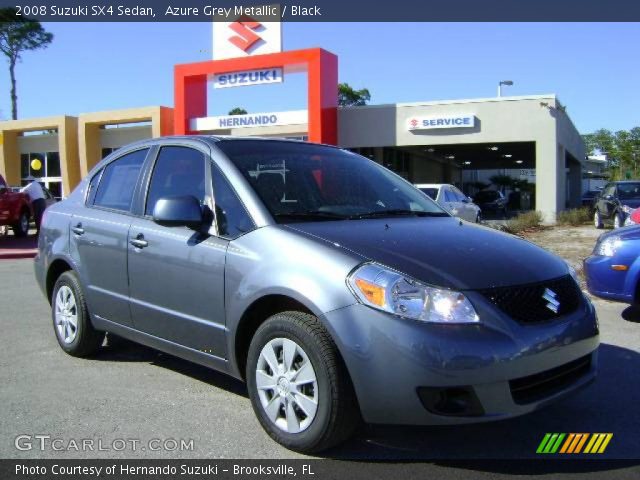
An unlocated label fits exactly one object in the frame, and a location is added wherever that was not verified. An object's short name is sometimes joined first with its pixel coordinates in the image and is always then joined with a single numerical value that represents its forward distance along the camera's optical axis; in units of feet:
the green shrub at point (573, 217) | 72.95
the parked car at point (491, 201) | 102.12
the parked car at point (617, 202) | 57.21
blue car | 20.74
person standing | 61.21
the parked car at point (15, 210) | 56.20
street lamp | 108.47
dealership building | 73.51
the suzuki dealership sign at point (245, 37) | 74.95
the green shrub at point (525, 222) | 64.34
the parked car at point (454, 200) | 53.72
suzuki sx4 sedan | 9.84
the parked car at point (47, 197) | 64.04
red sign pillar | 71.82
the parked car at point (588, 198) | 116.37
